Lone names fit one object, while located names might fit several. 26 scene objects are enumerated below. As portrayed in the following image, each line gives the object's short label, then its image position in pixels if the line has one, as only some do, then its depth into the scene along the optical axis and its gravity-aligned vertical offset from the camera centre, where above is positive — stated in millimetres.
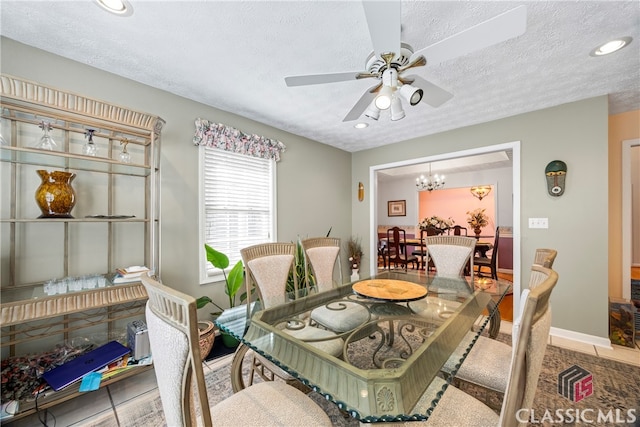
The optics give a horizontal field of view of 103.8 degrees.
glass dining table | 842 -613
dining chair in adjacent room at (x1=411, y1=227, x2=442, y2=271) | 5398 -780
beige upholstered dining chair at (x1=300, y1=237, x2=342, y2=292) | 2395 -434
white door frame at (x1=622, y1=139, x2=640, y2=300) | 2850 -7
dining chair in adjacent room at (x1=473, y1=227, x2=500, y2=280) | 4322 -832
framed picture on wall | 7891 +208
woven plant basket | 2083 -1042
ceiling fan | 1126 +883
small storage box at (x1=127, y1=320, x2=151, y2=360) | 1868 -971
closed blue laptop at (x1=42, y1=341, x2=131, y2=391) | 1562 -1020
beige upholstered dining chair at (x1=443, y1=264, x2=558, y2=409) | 1171 -784
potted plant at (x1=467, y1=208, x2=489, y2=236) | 6066 -176
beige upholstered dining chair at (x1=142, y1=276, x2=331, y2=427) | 680 -513
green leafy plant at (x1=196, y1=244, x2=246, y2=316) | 2416 -566
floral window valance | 2623 +843
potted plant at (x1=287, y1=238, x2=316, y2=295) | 2730 -711
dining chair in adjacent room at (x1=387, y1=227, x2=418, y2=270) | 5043 -875
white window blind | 2730 +130
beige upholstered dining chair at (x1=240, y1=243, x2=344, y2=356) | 1892 -445
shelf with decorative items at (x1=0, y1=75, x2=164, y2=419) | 1619 -9
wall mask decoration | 2701 +421
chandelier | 6371 +834
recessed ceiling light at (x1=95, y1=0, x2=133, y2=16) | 1400 +1184
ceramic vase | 1653 +121
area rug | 1610 -1303
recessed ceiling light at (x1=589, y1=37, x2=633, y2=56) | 1724 +1203
